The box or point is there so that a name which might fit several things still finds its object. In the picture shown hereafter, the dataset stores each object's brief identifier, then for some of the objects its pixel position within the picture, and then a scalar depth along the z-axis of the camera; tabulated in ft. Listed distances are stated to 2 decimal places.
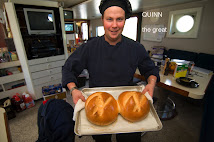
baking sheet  2.13
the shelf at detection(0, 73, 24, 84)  6.64
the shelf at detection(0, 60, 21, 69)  6.49
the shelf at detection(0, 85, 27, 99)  6.85
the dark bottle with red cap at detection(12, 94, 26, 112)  6.84
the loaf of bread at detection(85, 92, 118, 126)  2.21
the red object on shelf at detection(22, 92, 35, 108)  7.28
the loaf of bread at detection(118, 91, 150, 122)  2.30
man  2.77
